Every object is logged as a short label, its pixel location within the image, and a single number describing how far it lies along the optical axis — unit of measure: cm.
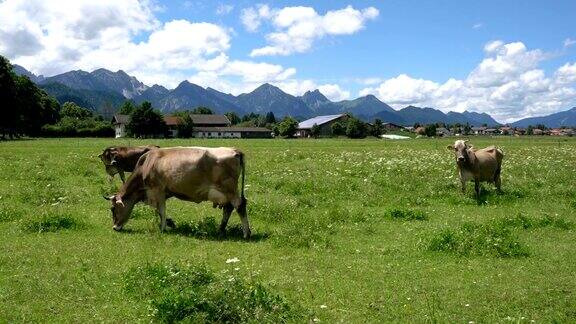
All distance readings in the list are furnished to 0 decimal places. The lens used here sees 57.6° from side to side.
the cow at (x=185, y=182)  1463
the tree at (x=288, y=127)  16625
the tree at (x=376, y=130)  16700
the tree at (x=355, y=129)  15281
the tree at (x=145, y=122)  12985
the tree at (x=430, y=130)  18862
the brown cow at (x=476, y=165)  2184
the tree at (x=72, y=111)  17188
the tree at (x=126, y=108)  17130
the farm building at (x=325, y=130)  19385
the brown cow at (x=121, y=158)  2338
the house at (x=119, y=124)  15521
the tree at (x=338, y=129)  16738
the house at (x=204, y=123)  19612
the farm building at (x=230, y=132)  18050
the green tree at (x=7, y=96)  8190
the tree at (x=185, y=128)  15712
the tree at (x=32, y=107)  9450
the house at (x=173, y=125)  15724
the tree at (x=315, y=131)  18109
